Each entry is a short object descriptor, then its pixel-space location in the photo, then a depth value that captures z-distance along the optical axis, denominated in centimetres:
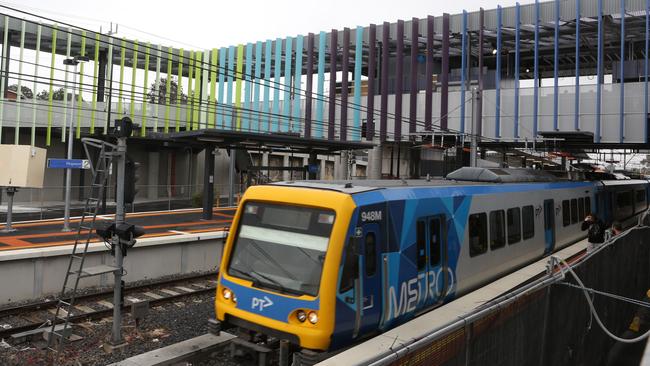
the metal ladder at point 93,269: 838
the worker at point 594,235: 1288
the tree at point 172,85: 7870
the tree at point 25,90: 5858
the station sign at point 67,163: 1941
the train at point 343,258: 658
